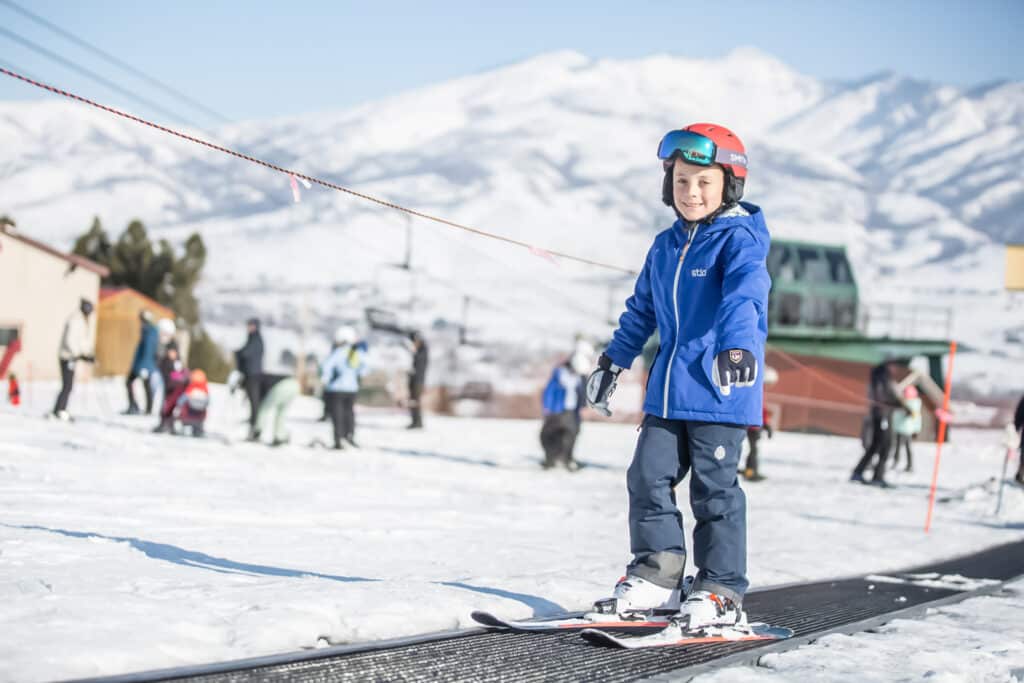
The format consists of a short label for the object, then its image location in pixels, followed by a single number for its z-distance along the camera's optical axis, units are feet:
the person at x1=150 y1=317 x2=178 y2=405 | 54.52
